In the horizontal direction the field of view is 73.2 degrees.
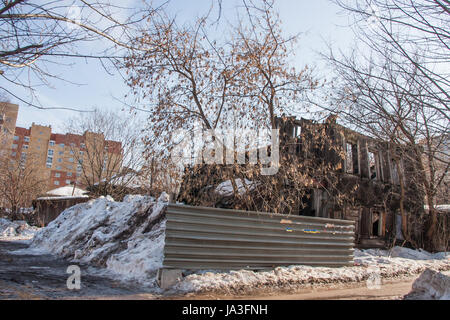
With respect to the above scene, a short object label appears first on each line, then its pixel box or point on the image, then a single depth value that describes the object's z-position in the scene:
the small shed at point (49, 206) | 22.06
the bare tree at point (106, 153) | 21.42
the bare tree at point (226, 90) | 8.50
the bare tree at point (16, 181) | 23.08
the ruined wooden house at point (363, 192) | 10.07
